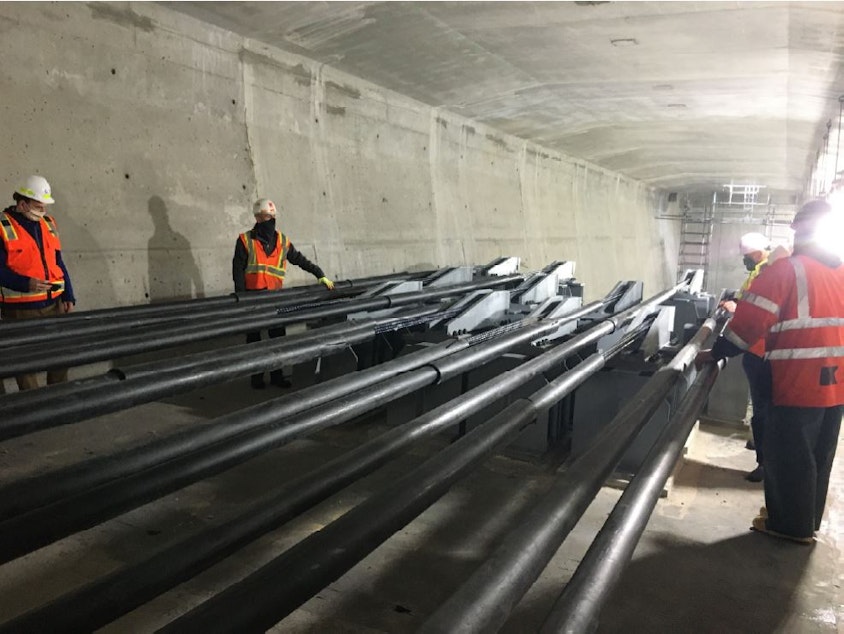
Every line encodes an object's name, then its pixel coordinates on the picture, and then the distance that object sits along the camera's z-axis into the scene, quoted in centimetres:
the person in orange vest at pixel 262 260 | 521
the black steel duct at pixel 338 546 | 146
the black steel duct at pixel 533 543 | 139
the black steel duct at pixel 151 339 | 245
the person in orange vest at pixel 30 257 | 399
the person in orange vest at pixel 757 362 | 362
